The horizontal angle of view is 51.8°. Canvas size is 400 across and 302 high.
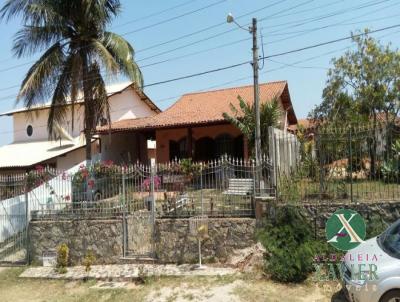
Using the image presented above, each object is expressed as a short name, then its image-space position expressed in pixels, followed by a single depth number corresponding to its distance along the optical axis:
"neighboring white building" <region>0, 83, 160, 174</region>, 20.31
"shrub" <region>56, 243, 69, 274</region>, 10.14
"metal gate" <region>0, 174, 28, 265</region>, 11.29
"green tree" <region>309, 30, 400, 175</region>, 17.67
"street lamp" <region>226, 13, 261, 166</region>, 13.31
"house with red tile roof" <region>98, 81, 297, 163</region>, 18.98
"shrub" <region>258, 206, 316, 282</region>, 7.57
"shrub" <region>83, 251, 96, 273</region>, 9.45
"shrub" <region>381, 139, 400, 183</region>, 8.59
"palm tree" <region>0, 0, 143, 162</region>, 15.42
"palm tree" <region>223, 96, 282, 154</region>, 15.86
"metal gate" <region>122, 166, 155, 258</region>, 9.89
